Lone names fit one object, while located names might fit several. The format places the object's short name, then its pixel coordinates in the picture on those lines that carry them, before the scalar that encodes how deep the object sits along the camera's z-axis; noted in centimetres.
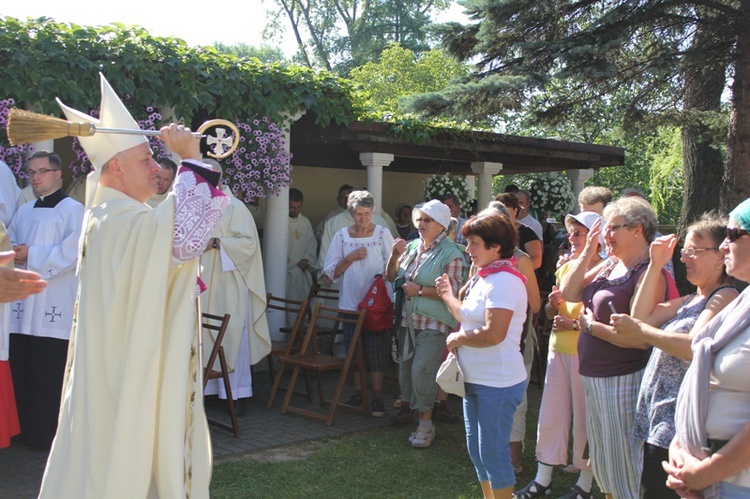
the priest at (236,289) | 702
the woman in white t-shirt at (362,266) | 713
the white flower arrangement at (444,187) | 1012
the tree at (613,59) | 818
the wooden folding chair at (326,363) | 668
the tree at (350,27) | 3850
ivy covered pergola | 648
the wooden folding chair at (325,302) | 779
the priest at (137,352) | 325
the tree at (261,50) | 4381
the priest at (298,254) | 965
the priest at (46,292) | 570
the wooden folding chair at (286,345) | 724
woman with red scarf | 412
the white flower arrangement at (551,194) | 1135
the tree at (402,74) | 3089
